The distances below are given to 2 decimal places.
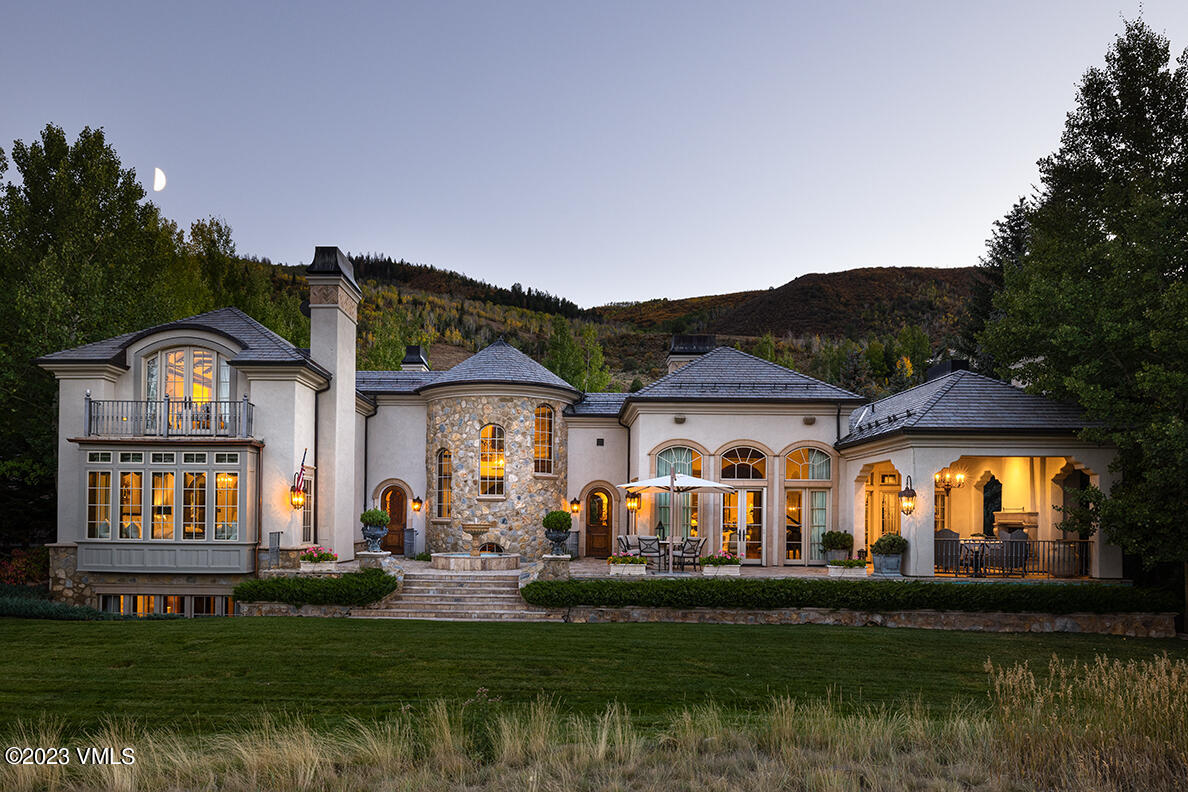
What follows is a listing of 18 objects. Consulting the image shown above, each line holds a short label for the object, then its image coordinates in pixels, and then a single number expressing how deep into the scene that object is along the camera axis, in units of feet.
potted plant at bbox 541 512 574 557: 55.16
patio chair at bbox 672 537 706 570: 53.57
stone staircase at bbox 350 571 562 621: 45.50
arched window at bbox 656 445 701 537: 62.08
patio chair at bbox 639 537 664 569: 54.29
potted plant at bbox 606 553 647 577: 49.96
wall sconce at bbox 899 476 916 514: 49.77
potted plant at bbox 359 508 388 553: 56.80
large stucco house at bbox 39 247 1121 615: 50.24
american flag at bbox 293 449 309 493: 50.82
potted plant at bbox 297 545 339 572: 48.29
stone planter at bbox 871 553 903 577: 50.55
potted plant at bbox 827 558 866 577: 49.96
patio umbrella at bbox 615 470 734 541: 53.57
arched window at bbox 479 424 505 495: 65.16
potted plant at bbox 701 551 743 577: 50.93
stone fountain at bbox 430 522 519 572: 53.06
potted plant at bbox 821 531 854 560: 58.23
